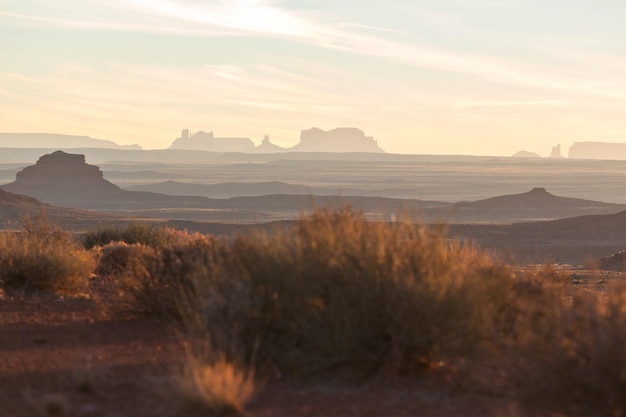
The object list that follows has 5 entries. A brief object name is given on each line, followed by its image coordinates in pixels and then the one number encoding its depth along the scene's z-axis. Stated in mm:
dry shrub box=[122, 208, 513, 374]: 17198
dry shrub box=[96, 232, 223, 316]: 24480
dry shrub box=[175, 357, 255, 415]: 14911
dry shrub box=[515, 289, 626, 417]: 14334
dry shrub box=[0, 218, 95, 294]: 29438
